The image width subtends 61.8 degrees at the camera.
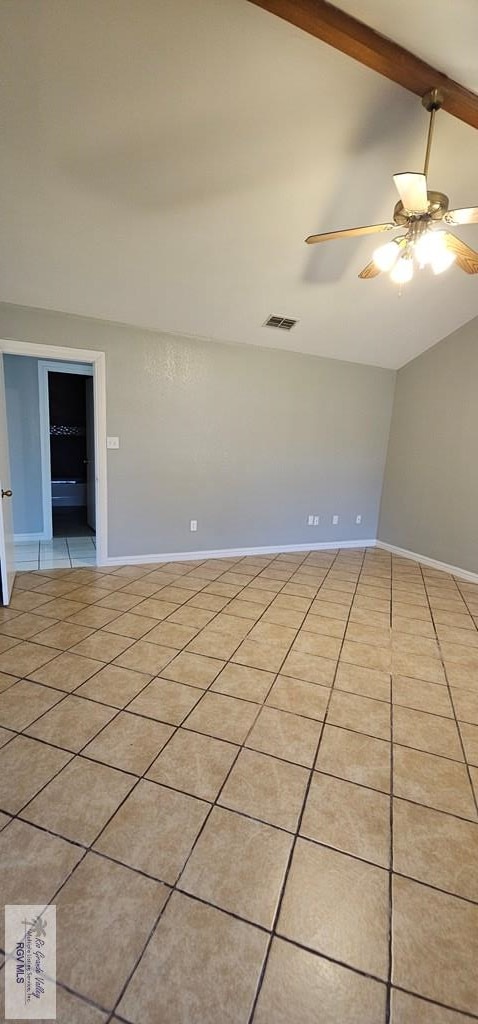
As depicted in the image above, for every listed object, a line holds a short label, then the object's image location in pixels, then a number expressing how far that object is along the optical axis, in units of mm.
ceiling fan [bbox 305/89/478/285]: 1781
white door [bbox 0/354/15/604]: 2955
